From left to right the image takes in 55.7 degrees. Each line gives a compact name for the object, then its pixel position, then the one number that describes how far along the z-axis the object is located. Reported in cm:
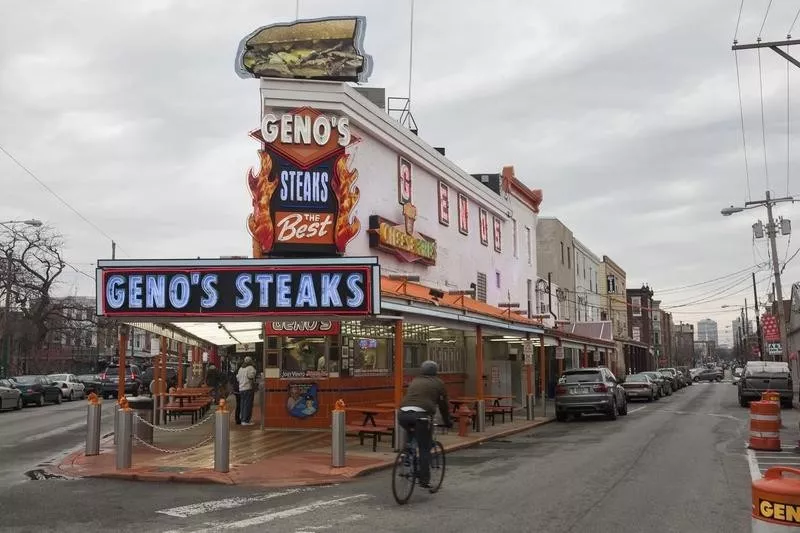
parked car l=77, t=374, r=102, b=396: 3991
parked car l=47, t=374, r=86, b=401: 3619
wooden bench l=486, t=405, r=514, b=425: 2178
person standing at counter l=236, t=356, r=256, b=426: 1988
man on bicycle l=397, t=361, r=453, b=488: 987
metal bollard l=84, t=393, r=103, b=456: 1429
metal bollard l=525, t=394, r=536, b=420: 2398
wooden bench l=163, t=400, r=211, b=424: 2075
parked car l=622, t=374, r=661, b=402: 3559
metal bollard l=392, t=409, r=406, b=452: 1487
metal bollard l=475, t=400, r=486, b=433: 1958
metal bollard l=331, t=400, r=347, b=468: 1252
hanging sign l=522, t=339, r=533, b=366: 2454
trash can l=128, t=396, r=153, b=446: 1559
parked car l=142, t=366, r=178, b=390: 3544
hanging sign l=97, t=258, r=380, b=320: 1397
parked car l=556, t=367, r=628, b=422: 2365
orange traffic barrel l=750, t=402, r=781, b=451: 1505
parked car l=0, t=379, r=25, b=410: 2931
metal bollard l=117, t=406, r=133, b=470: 1242
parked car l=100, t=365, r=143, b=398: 3841
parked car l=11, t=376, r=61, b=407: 3259
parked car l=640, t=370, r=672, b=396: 3928
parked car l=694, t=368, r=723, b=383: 7806
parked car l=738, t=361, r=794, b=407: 2894
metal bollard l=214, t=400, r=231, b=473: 1196
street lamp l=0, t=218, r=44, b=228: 2928
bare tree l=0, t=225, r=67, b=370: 4944
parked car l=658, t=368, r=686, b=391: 4943
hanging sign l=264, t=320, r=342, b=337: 1903
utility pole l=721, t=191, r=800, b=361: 3306
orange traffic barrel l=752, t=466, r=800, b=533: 487
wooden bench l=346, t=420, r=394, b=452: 1505
